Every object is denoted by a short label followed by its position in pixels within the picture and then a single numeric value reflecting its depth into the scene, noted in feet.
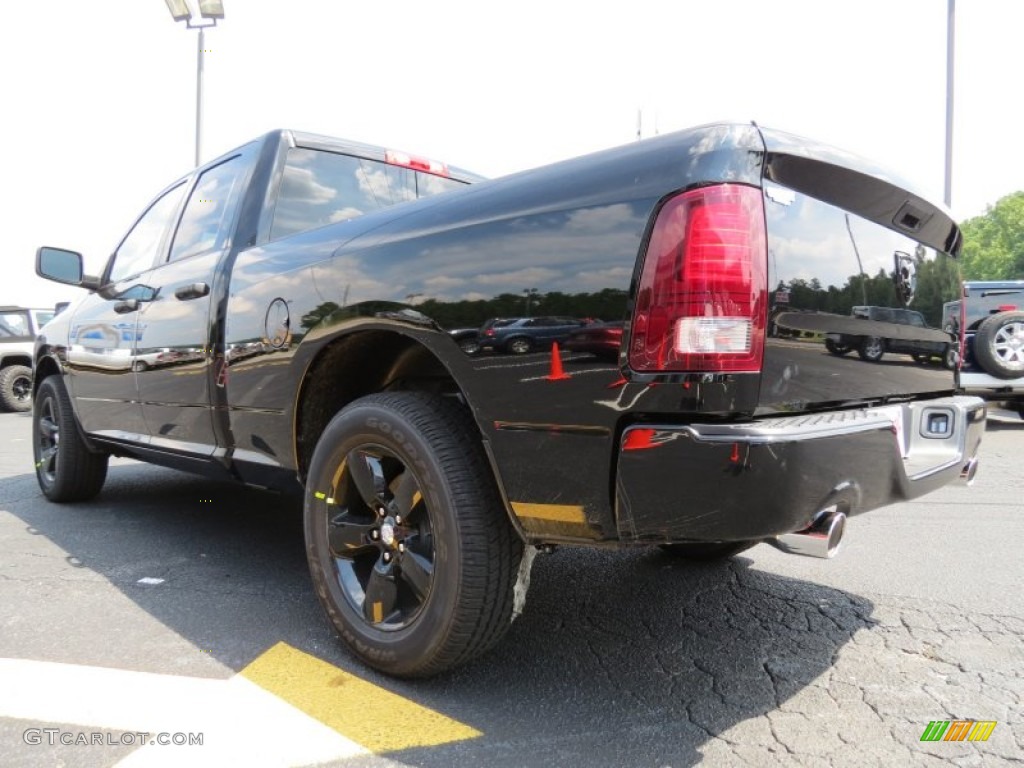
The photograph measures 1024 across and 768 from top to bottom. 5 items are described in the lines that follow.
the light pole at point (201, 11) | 33.94
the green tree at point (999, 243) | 183.42
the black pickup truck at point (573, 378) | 5.28
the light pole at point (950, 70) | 43.32
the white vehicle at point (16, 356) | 39.68
